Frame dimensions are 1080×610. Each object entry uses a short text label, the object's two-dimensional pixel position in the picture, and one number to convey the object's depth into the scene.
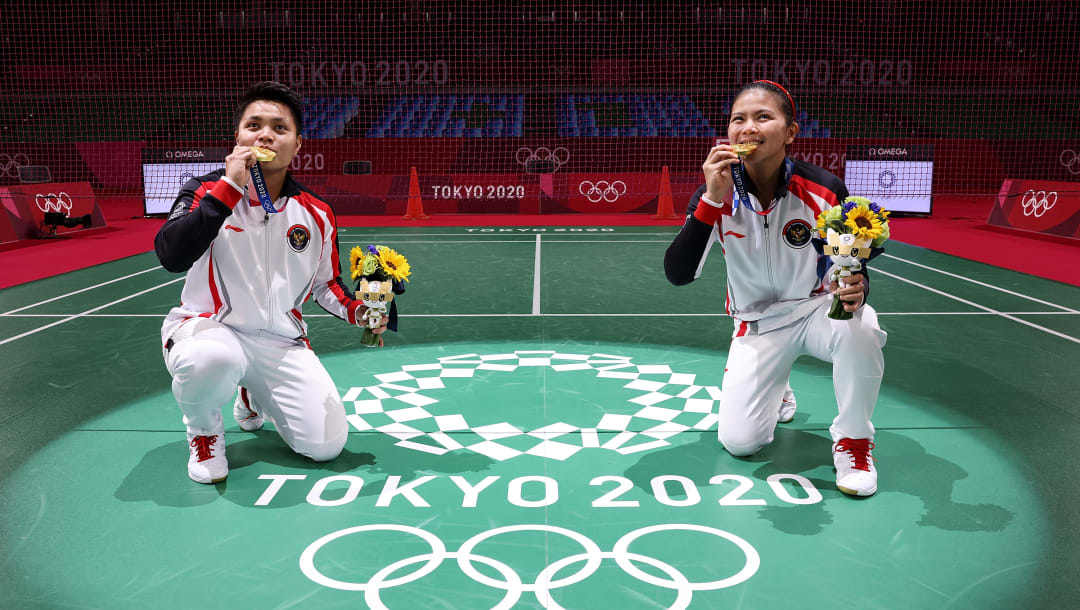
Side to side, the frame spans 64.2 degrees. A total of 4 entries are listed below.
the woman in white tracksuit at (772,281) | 3.84
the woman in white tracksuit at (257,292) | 3.91
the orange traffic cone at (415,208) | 19.30
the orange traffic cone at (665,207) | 19.25
